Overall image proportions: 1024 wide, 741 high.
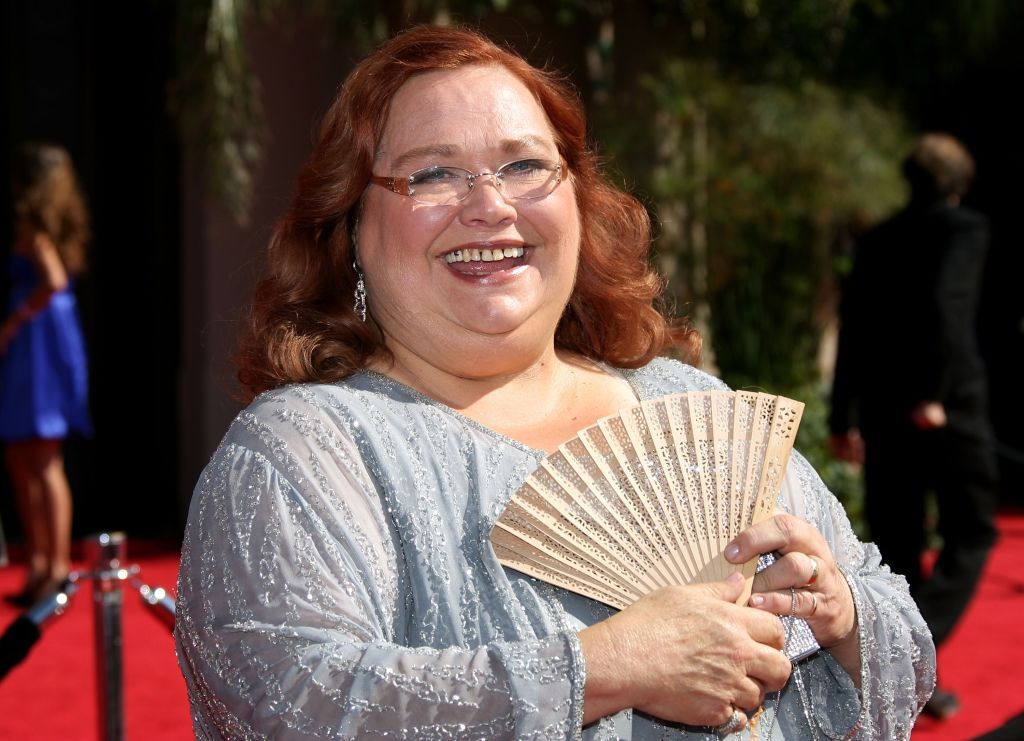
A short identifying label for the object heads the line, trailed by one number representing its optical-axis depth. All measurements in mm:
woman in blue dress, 6242
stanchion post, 3158
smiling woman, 1690
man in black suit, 4742
